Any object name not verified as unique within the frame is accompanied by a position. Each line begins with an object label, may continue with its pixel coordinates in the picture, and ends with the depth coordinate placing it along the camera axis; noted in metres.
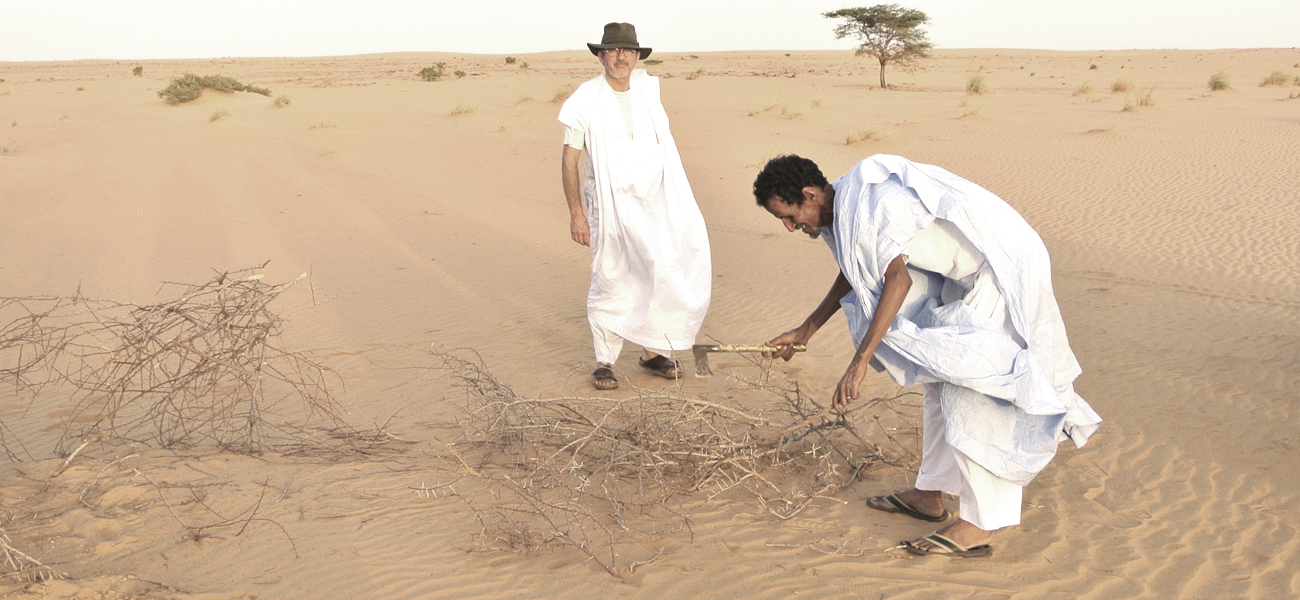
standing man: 5.04
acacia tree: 31.27
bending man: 2.93
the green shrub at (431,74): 34.06
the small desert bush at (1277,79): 27.67
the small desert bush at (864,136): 16.73
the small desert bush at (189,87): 22.25
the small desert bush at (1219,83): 25.61
